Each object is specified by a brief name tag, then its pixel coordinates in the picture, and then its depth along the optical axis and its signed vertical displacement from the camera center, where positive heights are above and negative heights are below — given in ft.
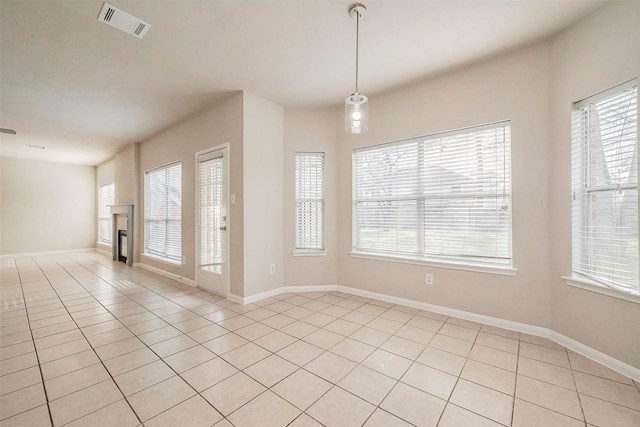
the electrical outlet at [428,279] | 10.27 -2.59
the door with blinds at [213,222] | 12.30 -0.33
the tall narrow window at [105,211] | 25.30 +0.52
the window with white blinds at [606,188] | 6.29 +0.64
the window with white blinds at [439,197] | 9.04 +0.64
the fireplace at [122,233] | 19.62 -1.42
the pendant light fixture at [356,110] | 6.83 +2.82
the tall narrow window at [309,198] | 13.25 +0.84
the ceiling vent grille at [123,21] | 6.79 +5.36
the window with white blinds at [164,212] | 15.89 +0.21
